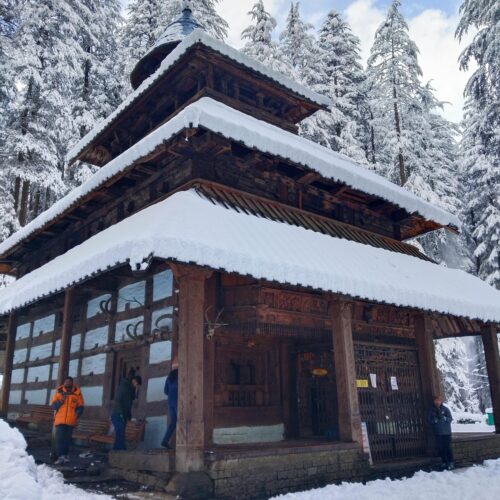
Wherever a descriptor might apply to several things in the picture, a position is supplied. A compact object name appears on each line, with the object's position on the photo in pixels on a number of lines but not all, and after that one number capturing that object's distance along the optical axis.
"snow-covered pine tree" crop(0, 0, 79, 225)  19.86
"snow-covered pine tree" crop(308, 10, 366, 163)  24.59
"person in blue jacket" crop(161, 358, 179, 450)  7.80
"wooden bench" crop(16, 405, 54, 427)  12.31
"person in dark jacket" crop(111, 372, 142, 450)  8.66
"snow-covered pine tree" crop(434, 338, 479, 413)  23.49
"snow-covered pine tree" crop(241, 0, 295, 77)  23.92
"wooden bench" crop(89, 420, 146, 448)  9.11
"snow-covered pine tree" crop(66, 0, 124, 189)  22.25
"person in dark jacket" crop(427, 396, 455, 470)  9.71
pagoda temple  7.12
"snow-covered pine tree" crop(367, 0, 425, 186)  24.39
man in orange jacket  8.90
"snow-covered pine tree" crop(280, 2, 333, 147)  24.06
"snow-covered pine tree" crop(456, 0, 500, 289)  20.38
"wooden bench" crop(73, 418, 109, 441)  10.17
